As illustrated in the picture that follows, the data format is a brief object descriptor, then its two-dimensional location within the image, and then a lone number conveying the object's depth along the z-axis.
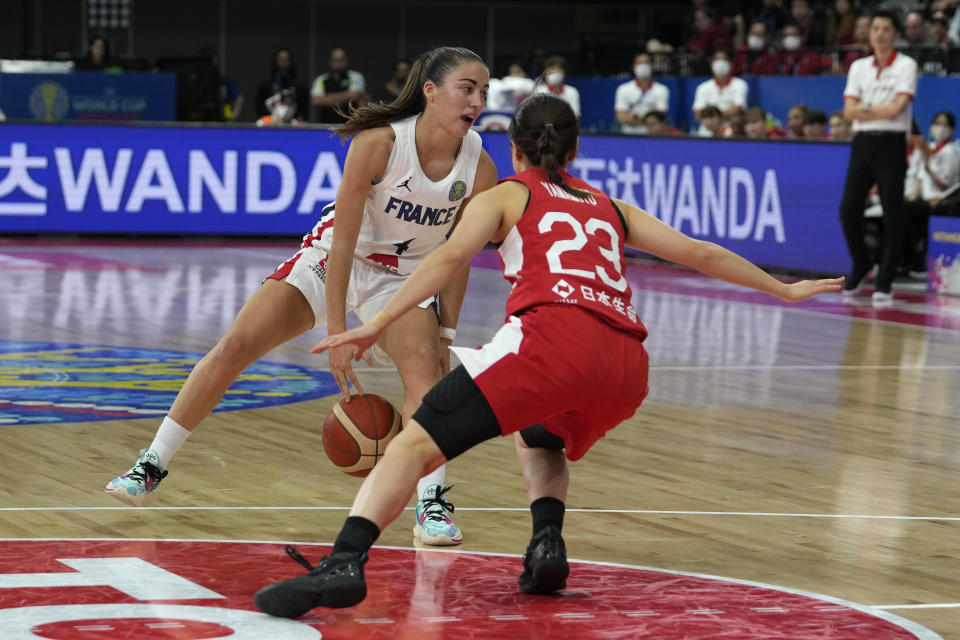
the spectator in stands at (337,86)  23.70
